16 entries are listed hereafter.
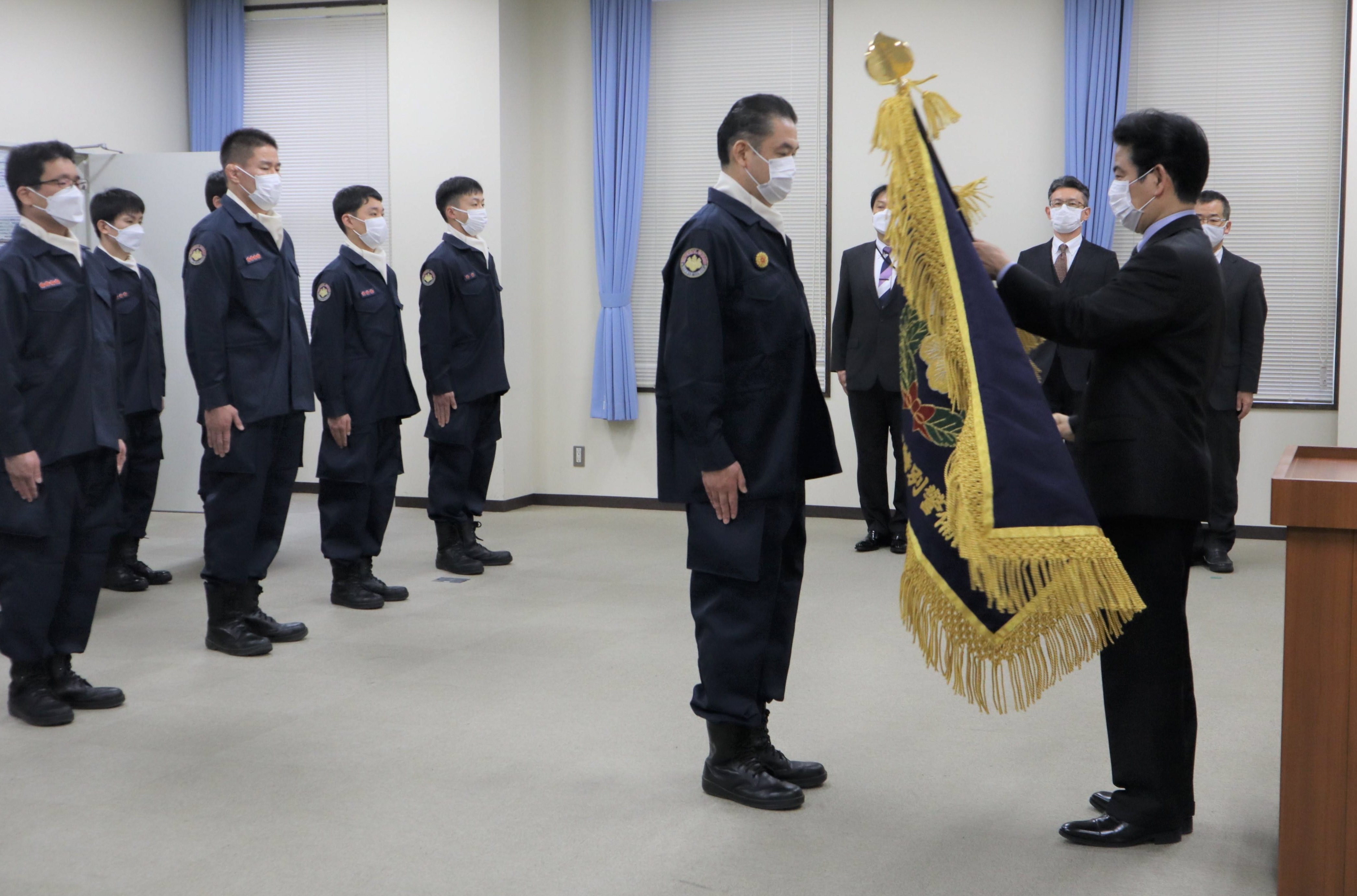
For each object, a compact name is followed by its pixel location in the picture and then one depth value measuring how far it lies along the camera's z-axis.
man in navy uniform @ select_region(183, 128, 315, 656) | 3.65
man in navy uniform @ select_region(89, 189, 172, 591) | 4.77
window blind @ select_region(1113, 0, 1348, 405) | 5.66
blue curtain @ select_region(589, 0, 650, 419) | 6.63
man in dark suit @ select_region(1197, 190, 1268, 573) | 5.07
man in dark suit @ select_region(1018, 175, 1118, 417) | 4.97
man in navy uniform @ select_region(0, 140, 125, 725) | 3.02
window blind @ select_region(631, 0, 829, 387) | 6.41
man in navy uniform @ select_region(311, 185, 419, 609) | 4.43
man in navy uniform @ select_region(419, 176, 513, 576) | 4.92
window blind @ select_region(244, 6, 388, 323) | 7.23
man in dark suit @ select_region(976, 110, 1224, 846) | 2.24
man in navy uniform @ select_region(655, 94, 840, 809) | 2.45
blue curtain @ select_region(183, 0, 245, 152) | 7.39
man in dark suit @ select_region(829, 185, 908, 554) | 5.43
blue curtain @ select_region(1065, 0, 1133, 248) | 5.82
